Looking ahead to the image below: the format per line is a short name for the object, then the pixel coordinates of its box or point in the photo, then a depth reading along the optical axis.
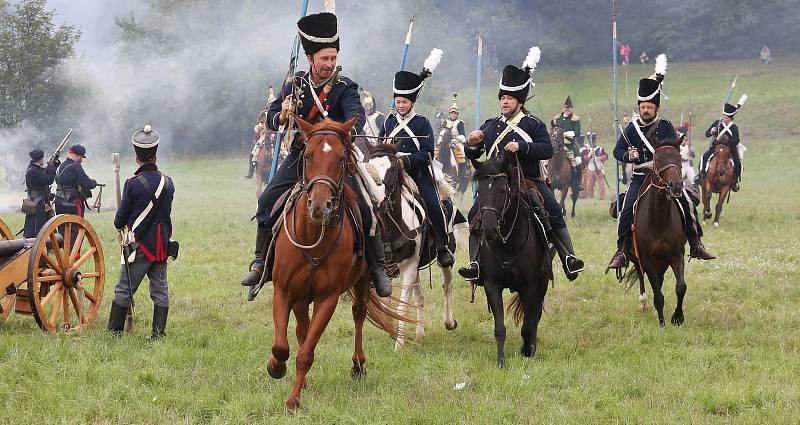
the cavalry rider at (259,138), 26.04
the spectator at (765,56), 61.22
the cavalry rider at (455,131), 23.36
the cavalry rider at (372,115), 19.16
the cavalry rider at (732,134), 20.89
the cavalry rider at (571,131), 22.77
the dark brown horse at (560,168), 22.67
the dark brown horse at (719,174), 20.98
